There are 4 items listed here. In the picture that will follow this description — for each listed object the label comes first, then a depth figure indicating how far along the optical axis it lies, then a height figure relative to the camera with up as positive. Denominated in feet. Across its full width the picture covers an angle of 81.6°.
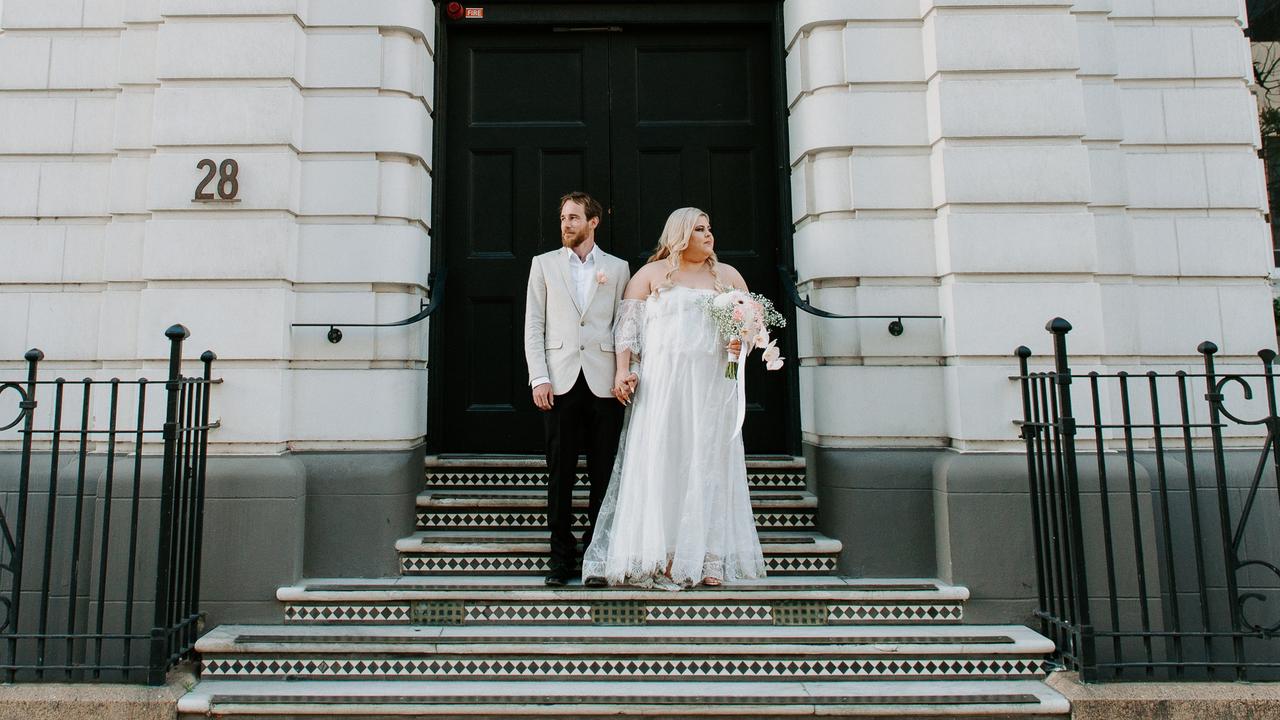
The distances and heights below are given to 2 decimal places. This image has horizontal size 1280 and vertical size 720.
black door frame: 17.65 +10.17
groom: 14.42 +1.73
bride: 14.08 +0.02
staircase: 11.92 -3.43
